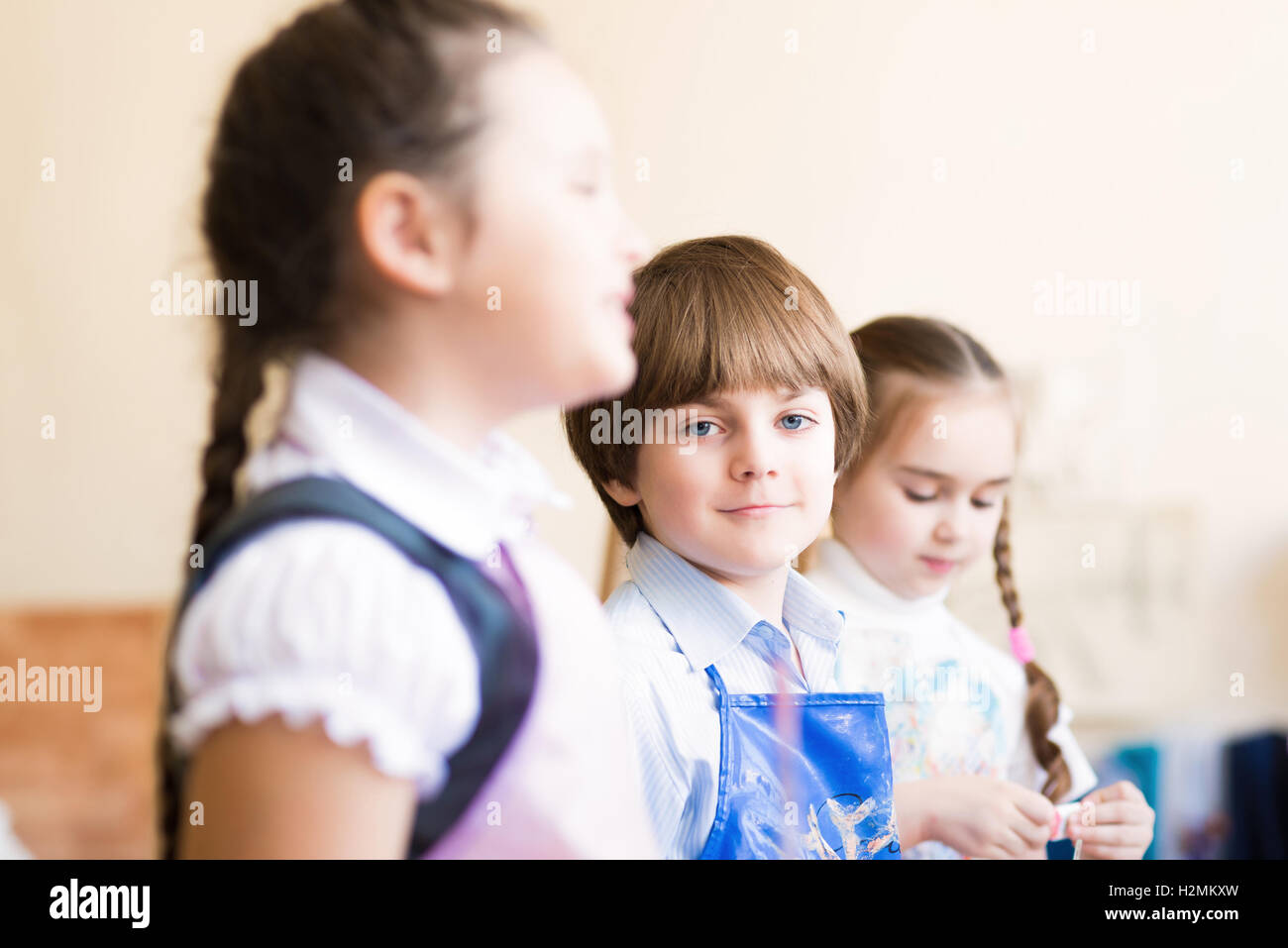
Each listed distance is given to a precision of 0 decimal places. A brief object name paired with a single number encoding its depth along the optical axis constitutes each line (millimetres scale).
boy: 858
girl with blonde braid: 1115
